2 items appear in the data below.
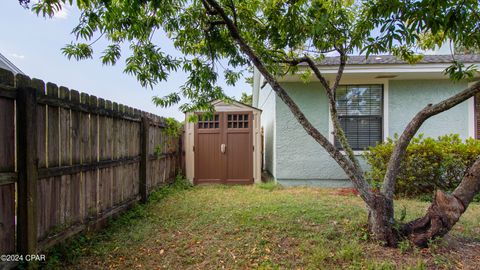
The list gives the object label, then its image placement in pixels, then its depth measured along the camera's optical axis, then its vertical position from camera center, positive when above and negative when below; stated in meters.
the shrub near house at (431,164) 5.65 -0.63
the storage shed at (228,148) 7.93 -0.40
